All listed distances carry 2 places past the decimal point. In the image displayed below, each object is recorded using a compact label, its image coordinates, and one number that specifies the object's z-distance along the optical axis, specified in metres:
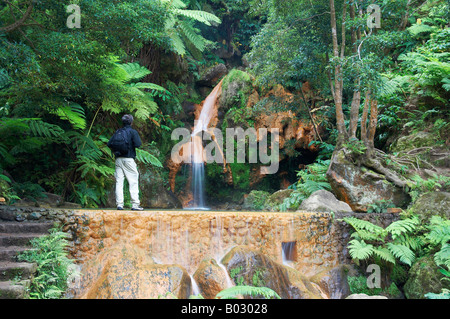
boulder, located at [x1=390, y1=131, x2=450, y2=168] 7.38
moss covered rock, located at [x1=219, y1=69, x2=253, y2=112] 12.36
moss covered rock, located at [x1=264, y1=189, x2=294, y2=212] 8.43
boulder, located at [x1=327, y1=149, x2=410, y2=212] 6.70
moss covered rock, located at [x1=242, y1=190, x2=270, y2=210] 10.35
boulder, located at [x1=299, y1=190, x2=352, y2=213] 6.50
